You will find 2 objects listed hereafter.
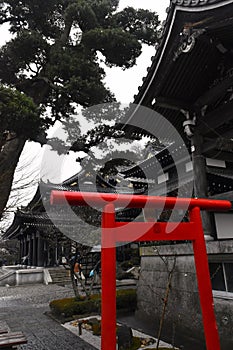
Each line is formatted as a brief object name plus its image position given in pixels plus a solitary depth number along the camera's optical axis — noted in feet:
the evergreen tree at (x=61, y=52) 32.12
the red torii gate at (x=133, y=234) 9.21
